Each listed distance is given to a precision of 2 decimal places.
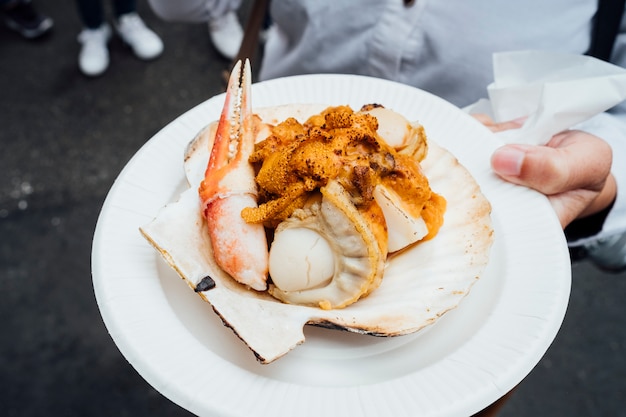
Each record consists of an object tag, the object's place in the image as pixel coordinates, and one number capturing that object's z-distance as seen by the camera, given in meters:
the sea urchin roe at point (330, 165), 0.40
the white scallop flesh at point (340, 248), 0.40
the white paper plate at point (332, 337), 0.37
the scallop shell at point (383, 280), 0.38
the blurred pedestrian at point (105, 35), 0.99
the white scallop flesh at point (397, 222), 0.41
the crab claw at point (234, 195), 0.40
